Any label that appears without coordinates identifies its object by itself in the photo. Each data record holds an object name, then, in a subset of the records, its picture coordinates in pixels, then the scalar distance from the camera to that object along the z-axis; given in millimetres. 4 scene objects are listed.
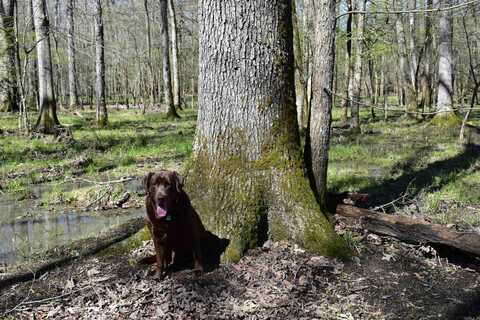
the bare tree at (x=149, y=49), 33675
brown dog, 3932
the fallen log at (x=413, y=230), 4680
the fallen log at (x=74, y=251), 4713
